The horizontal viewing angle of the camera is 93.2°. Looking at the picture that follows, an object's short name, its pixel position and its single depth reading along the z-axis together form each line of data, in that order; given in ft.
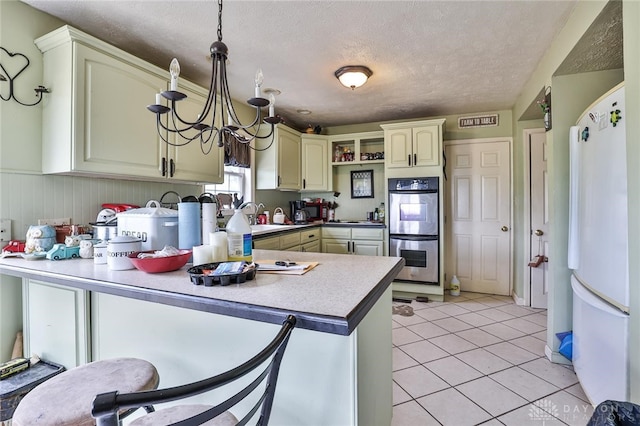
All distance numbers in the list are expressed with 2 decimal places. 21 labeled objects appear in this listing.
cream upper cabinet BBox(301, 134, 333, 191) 14.12
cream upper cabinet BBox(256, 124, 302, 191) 12.21
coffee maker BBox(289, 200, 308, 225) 13.82
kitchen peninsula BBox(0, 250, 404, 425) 2.99
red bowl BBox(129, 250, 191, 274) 3.91
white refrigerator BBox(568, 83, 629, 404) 4.52
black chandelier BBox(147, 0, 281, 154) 4.05
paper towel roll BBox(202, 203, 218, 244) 4.80
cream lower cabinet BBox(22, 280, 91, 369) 4.54
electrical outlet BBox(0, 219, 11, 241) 5.61
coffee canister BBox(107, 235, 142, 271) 4.13
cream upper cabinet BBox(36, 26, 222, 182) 5.81
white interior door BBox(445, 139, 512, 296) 12.79
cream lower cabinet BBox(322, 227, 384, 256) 12.89
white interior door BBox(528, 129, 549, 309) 11.33
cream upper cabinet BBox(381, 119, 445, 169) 12.04
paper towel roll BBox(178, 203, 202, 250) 4.74
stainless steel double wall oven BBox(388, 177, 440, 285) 12.00
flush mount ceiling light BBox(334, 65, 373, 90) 8.64
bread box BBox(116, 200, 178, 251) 4.73
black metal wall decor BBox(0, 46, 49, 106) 5.64
